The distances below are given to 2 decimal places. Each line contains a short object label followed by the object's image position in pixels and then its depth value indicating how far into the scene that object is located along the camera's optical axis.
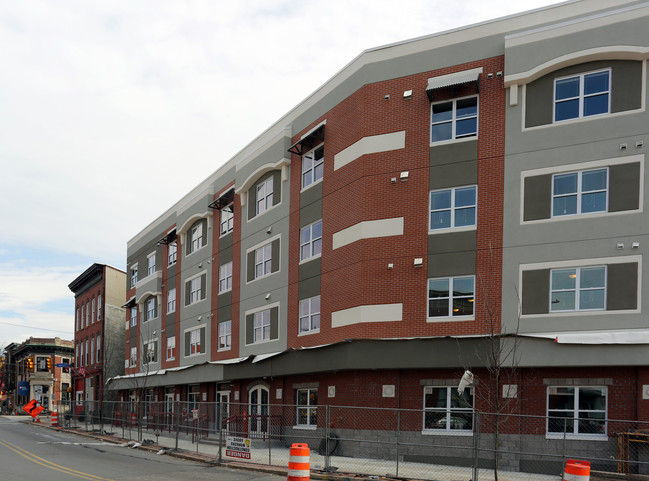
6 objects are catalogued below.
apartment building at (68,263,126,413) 52.81
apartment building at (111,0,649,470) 18.50
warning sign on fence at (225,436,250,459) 19.22
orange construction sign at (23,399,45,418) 38.89
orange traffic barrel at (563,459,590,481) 9.85
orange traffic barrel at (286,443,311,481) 10.76
